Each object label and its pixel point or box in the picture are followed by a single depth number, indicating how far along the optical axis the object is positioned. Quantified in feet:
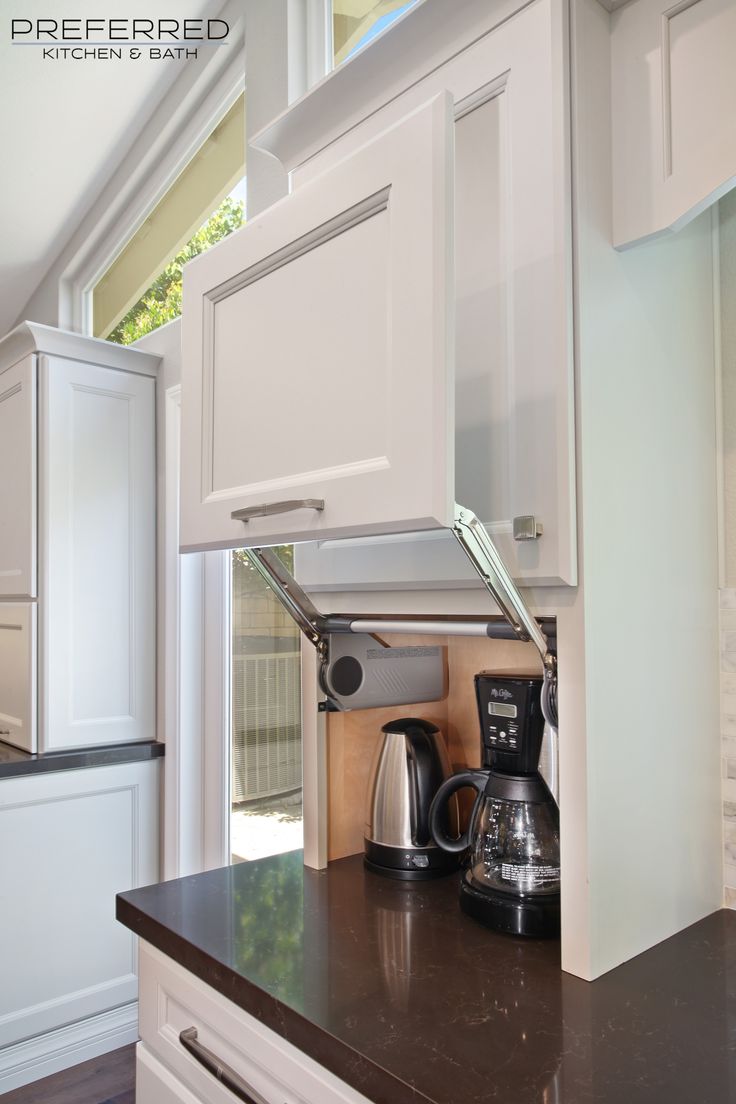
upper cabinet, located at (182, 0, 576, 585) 2.73
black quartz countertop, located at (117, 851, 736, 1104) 2.68
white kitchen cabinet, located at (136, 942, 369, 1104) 3.17
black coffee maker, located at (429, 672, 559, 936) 3.76
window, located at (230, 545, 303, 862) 7.12
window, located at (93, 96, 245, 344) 8.09
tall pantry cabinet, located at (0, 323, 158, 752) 7.83
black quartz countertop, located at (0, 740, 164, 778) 7.39
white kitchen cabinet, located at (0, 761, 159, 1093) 7.32
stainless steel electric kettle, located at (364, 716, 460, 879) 4.55
